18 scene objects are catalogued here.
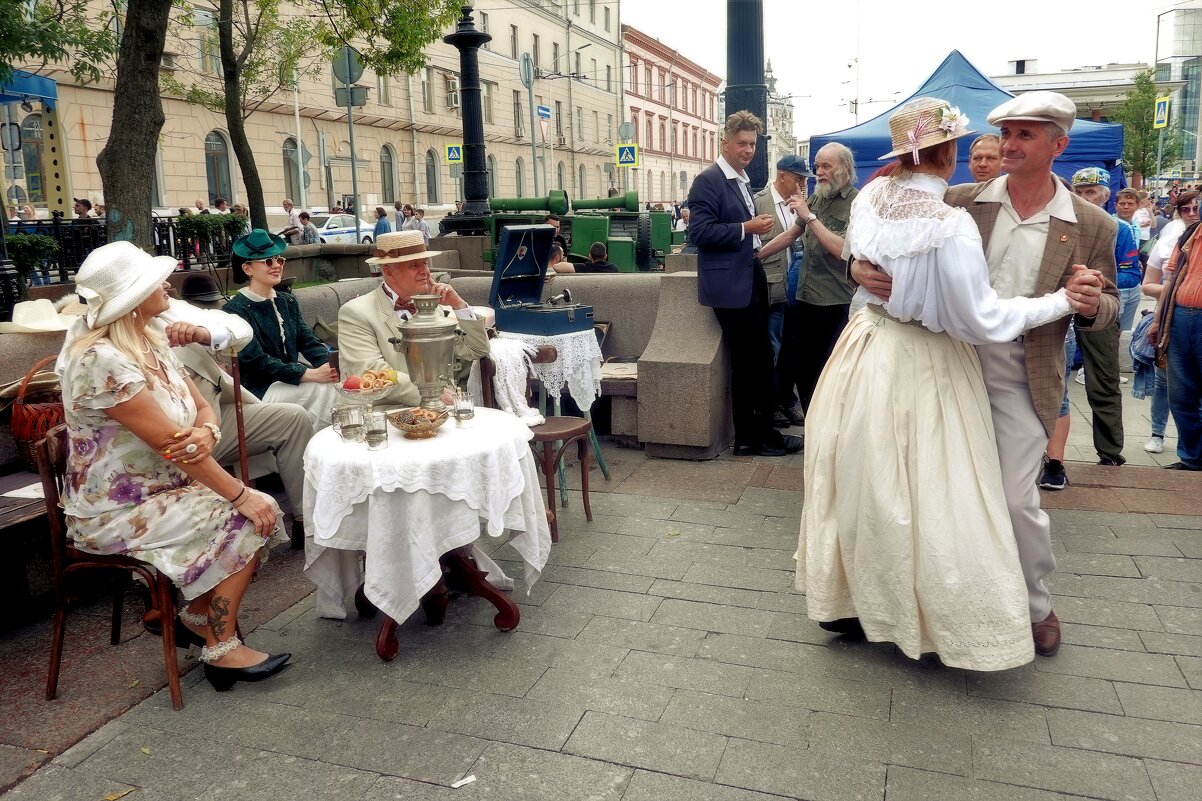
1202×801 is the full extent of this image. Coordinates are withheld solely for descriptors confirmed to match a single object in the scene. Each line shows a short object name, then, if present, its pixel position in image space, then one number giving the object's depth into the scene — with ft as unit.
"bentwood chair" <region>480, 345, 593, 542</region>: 15.80
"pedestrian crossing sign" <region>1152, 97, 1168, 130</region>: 101.30
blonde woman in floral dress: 10.01
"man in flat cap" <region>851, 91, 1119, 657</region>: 10.66
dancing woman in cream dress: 9.86
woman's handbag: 13.12
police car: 88.30
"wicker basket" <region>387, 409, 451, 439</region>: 11.66
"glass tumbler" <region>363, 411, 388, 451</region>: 11.40
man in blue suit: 19.04
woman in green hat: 16.70
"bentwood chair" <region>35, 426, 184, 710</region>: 10.58
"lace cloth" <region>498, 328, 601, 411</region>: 18.83
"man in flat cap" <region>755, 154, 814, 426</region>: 20.59
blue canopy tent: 30.40
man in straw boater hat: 13.76
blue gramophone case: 19.25
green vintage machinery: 43.55
